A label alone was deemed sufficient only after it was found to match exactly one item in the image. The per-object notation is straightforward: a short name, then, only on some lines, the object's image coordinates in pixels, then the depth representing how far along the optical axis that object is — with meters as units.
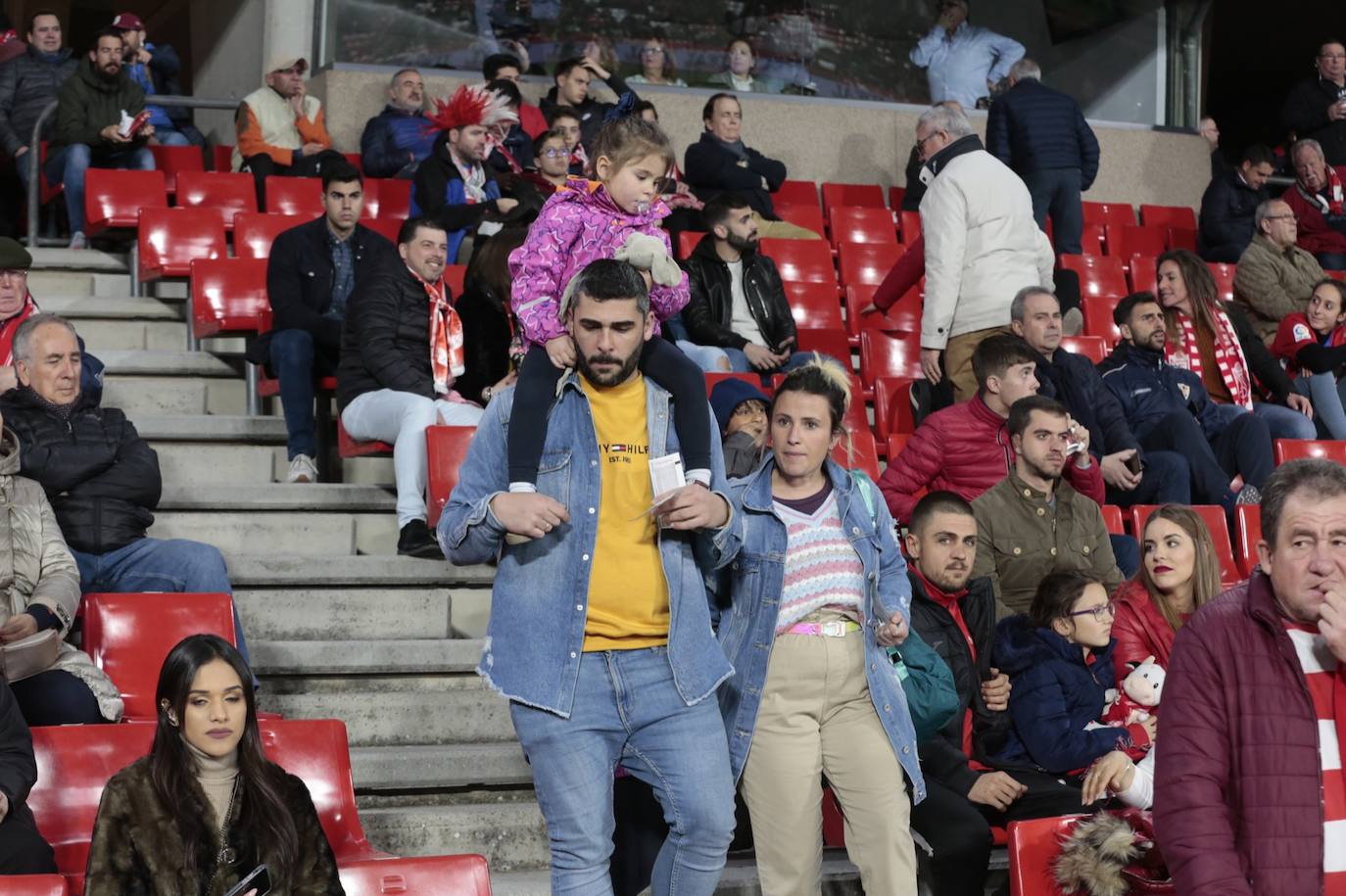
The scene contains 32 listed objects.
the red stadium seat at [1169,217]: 22.48
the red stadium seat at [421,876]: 7.23
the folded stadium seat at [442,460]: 11.20
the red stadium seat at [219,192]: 17.19
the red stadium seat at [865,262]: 17.94
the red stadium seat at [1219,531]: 12.20
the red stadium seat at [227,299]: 14.04
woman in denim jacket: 7.80
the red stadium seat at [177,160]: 19.55
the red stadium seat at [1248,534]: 12.59
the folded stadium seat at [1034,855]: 7.48
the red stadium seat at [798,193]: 20.50
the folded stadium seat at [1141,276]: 19.34
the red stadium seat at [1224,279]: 19.57
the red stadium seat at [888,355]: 15.38
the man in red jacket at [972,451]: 11.69
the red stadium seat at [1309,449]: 14.21
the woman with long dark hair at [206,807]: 6.68
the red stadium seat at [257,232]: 15.73
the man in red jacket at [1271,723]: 5.42
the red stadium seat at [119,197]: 16.30
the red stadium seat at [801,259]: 17.39
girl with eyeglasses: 9.37
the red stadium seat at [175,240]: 15.32
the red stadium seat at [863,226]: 19.44
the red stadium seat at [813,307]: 16.62
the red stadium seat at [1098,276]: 18.64
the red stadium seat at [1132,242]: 20.92
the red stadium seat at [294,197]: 17.31
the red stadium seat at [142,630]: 8.98
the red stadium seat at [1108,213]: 22.03
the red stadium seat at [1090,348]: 15.48
